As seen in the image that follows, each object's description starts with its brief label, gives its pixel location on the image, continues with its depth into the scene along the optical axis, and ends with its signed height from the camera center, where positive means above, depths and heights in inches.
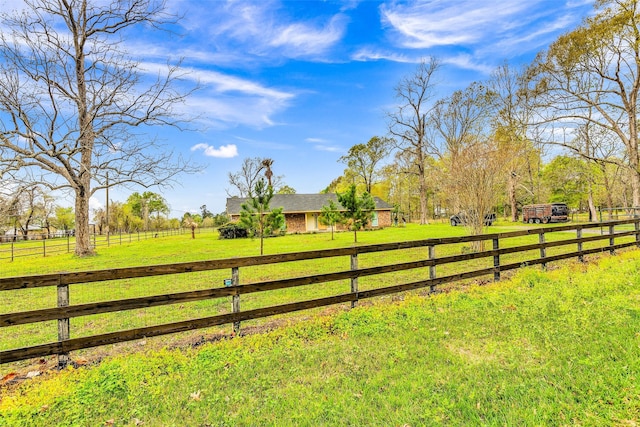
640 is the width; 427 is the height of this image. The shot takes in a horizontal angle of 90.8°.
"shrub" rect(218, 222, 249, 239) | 1103.6 -41.0
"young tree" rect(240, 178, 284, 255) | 526.6 +7.9
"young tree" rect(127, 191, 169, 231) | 2529.5 +160.3
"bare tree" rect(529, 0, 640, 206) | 623.3 +294.7
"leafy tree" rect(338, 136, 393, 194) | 1830.7 +346.8
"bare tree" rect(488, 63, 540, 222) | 724.7 +257.9
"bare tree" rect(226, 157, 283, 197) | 1836.9 +265.5
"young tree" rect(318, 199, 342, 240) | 916.0 +2.4
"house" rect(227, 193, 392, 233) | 1307.8 +30.3
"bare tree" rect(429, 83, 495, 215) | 1035.3 +340.2
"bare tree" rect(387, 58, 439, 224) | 1289.4 +452.2
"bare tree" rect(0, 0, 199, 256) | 503.2 +225.3
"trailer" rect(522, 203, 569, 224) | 1170.6 -14.3
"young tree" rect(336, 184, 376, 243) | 821.4 +21.7
